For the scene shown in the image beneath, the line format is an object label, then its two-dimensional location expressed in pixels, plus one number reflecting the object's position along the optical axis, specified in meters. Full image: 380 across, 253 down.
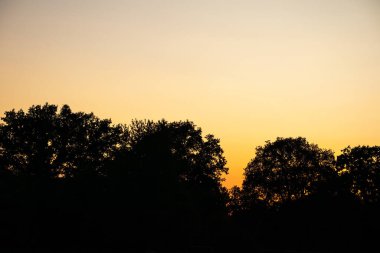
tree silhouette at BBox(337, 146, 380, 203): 67.50
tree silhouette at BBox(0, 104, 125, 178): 67.56
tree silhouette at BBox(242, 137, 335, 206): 78.00
